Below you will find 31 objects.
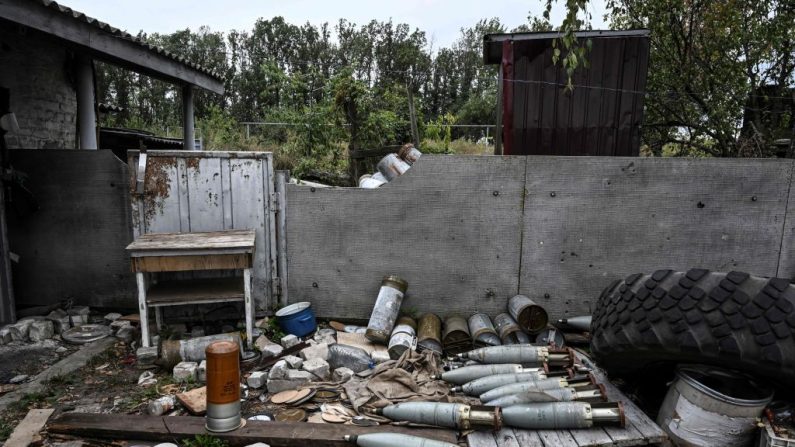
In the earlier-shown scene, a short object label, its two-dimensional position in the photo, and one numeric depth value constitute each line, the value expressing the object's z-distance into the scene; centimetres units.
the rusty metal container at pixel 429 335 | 486
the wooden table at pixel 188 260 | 450
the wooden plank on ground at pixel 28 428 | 329
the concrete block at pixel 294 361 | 439
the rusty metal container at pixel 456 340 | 489
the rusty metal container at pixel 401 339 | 466
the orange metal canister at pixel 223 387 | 326
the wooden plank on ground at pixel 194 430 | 329
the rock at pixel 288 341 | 482
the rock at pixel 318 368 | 430
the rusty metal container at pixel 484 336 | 484
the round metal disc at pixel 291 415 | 368
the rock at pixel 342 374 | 430
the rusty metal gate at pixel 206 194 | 518
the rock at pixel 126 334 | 515
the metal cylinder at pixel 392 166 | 605
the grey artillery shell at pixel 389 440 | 314
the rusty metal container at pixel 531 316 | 494
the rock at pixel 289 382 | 409
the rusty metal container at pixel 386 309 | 491
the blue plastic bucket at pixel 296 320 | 511
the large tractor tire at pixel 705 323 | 288
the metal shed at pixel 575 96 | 609
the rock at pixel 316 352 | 457
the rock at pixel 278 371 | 414
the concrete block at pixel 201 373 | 424
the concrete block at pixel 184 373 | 422
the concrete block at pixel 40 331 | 507
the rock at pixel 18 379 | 422
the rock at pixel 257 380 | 416
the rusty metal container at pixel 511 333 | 484
